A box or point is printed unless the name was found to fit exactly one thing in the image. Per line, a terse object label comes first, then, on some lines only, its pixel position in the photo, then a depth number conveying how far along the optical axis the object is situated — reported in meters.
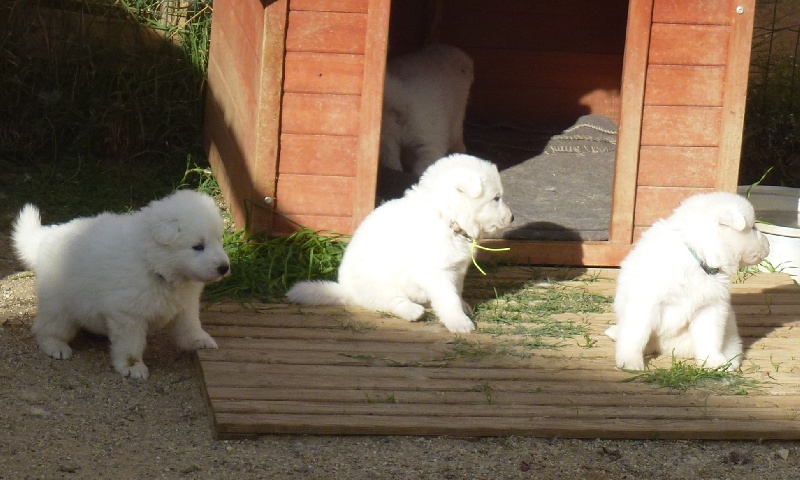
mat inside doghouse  6.74
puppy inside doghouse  7.40
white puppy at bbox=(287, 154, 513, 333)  5.35
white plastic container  7.36
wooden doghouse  6.10
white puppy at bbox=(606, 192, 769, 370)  4.77
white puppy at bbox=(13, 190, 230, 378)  4.42
